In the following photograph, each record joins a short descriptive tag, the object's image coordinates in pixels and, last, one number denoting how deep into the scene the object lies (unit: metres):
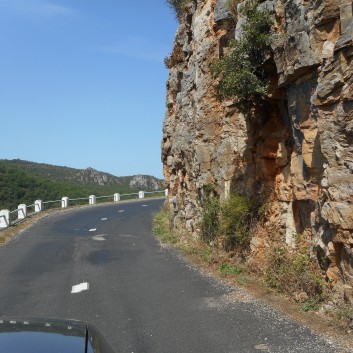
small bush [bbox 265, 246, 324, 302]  8.82
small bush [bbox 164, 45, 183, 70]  22.92
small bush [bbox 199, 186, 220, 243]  14.70
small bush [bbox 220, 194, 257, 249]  12.63
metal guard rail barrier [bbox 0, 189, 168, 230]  24.20
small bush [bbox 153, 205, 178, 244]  18.67
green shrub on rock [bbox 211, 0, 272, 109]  11.42
